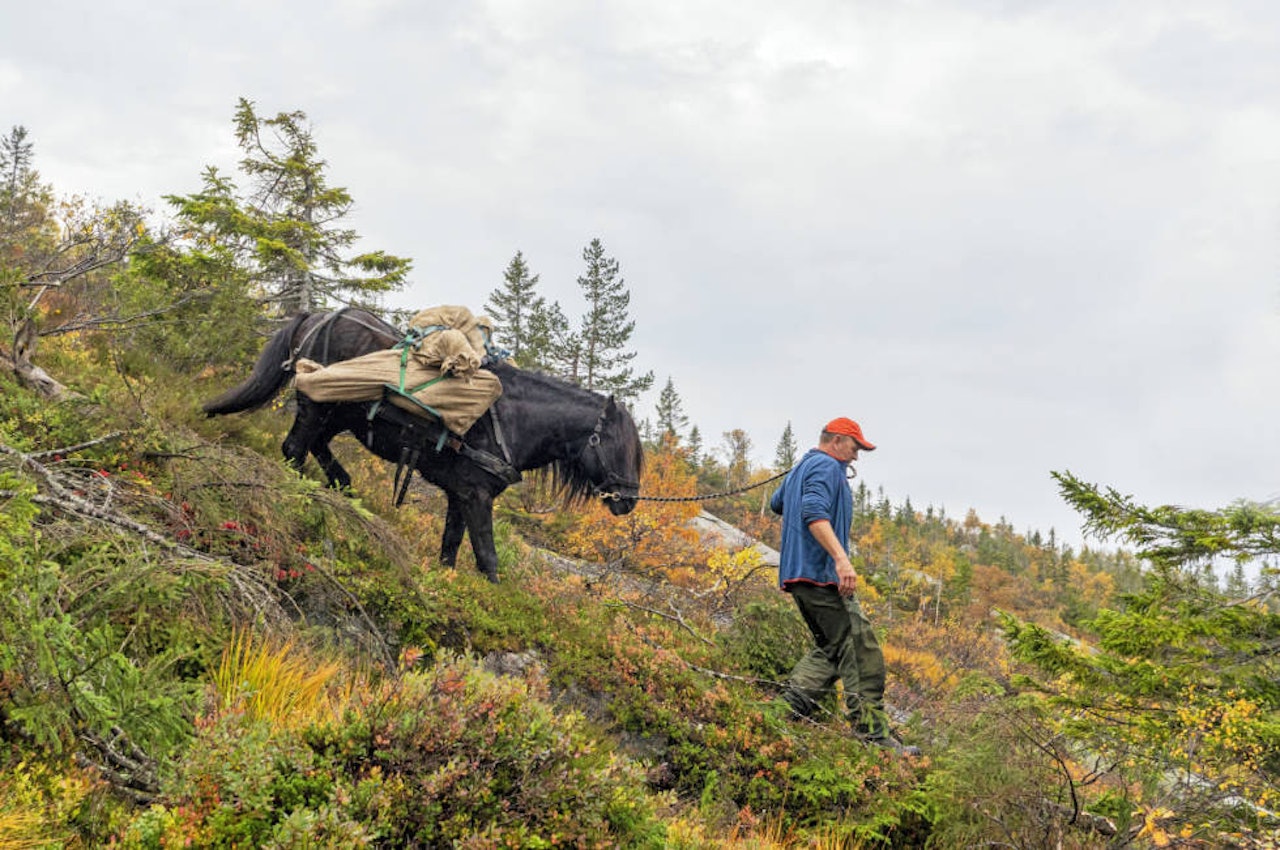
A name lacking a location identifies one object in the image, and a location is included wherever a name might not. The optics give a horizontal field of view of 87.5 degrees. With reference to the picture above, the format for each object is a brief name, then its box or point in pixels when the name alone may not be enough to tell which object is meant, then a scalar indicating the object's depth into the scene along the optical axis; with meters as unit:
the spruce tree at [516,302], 35.59
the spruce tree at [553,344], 34.16
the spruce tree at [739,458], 65.25
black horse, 6.59
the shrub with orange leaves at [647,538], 15.12
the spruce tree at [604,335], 35.44
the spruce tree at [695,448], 55.14
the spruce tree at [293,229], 15.62
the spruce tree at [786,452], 67.50
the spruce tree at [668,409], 59.75
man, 5.13
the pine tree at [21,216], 7.97
